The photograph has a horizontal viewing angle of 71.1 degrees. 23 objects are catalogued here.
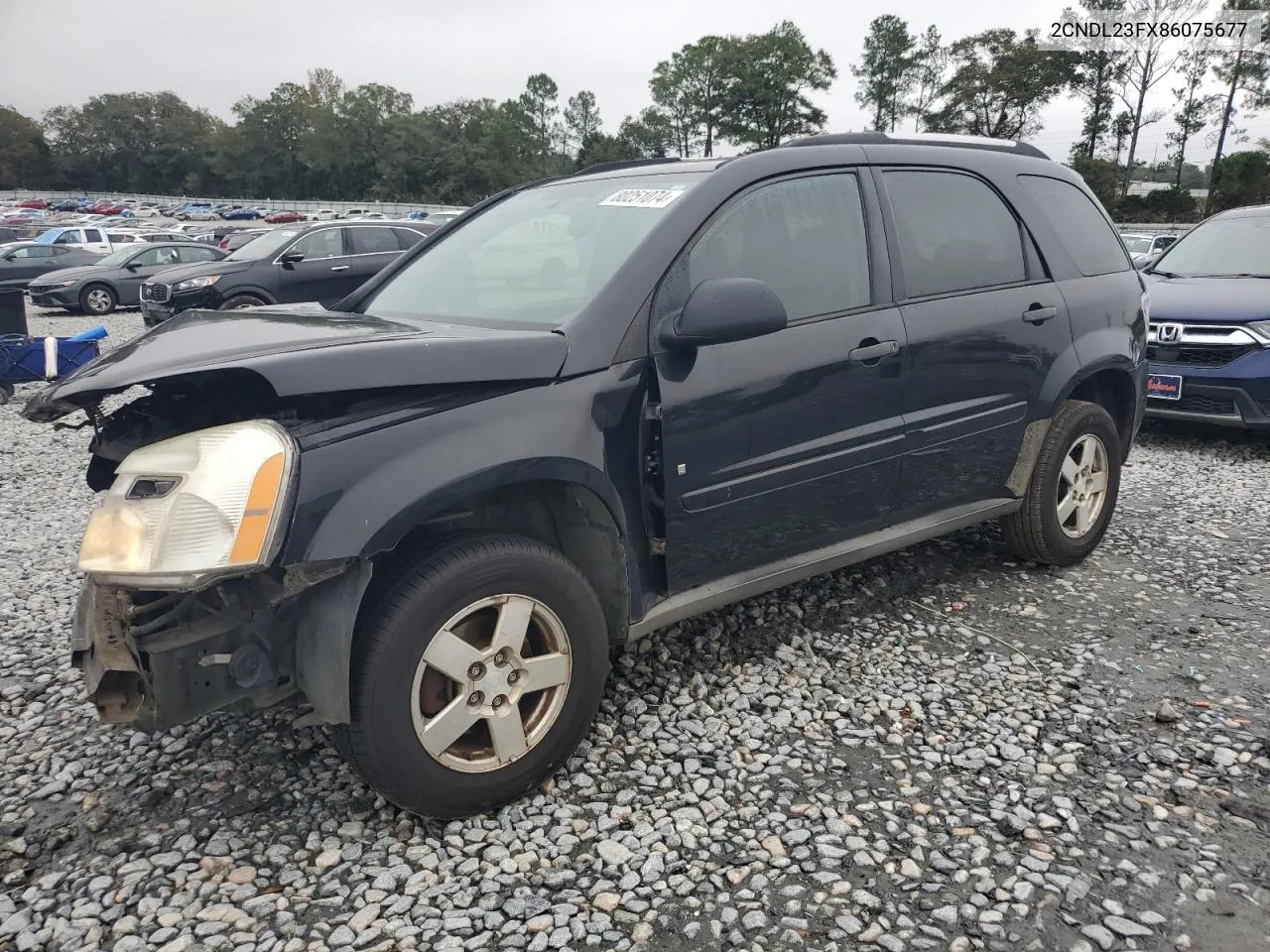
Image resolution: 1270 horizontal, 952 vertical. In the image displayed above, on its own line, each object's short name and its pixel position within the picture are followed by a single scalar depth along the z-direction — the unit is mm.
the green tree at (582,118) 97250
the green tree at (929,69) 66438
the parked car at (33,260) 20375
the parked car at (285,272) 12586
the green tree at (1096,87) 49469
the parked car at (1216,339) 6535
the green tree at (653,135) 83375
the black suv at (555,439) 2178
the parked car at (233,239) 25172
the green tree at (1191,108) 45097
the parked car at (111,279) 17531
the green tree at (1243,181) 37875
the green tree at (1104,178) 41031
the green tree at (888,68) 67812
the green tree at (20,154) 96125
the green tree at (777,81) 73625
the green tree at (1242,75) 42125
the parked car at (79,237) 25384
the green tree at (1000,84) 54219
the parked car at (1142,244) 20838
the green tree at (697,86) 78375
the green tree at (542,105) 97250
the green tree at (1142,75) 43875
